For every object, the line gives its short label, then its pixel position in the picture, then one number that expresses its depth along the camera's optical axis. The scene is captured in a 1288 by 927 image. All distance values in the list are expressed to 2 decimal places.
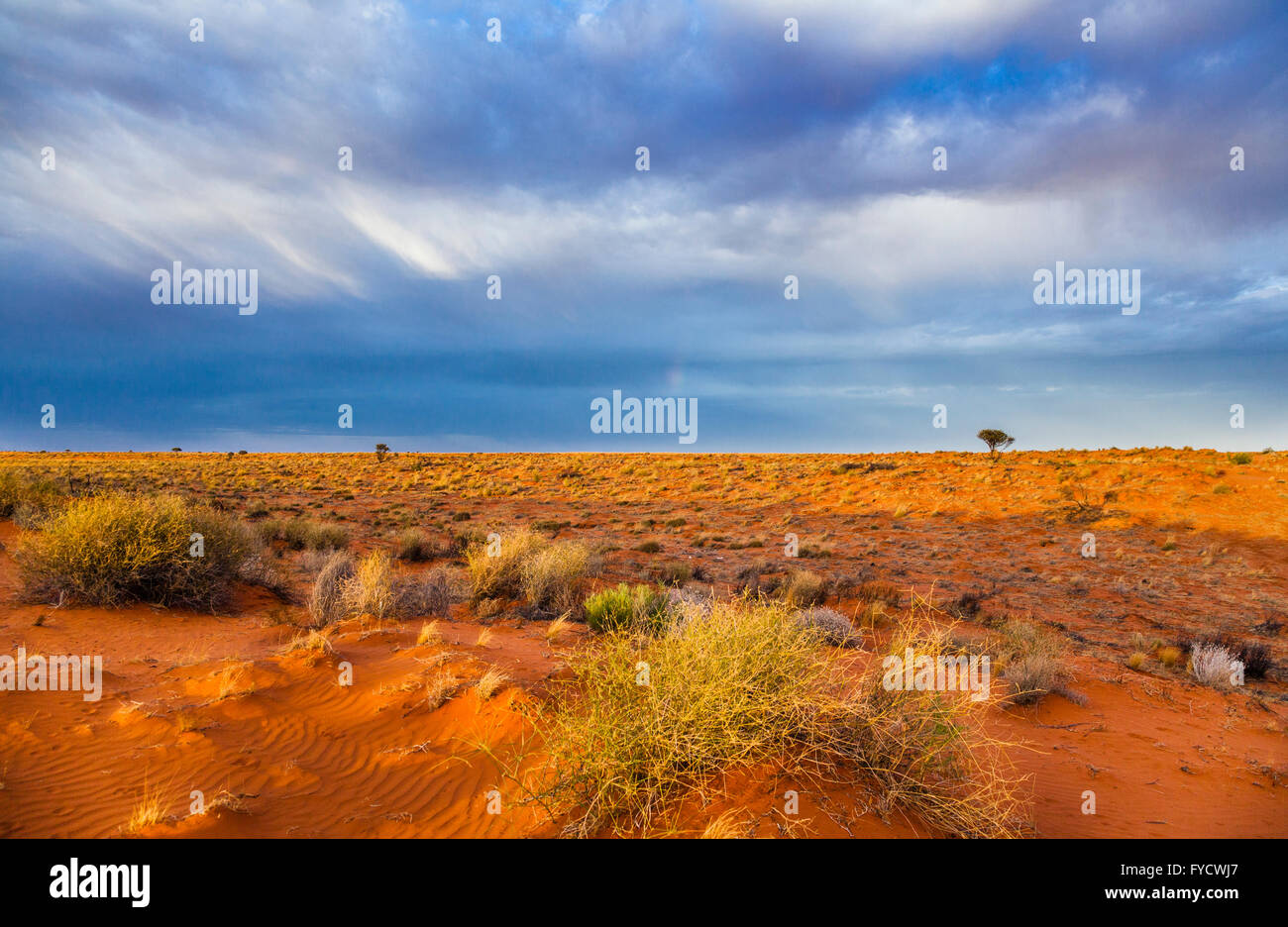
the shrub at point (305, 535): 16.95
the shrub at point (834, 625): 9.23
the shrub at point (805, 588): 12.29
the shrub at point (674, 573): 13.92
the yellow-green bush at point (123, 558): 9.70
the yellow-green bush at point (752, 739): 3.91
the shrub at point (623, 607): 9.14
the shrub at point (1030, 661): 7.99
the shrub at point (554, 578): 11.51
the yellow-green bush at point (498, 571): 11.89
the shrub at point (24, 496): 15.39
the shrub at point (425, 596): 10.60
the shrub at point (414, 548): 16.12
